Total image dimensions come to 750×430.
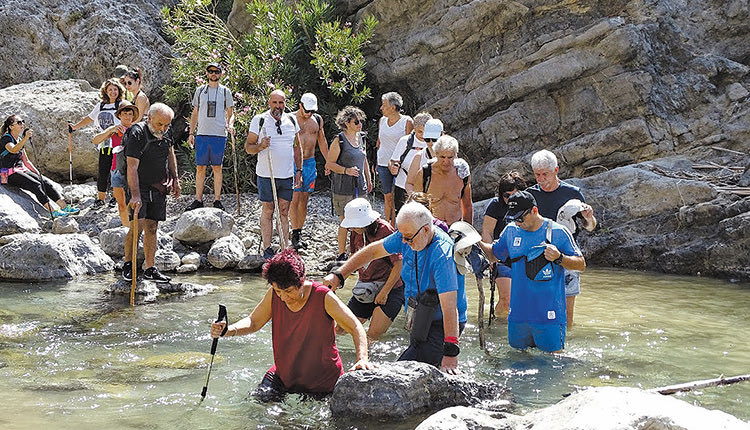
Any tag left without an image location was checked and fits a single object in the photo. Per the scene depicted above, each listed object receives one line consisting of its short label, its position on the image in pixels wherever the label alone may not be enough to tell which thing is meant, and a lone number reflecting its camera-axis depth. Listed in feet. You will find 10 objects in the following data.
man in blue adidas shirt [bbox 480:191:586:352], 20.75
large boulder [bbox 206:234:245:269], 36.04
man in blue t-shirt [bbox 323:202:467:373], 18.61
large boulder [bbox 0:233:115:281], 33.06
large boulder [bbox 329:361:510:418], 17.49
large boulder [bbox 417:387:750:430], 11.76
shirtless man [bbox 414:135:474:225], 26.12
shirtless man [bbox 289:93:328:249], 36.78
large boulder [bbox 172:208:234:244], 37.22
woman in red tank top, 17.63
